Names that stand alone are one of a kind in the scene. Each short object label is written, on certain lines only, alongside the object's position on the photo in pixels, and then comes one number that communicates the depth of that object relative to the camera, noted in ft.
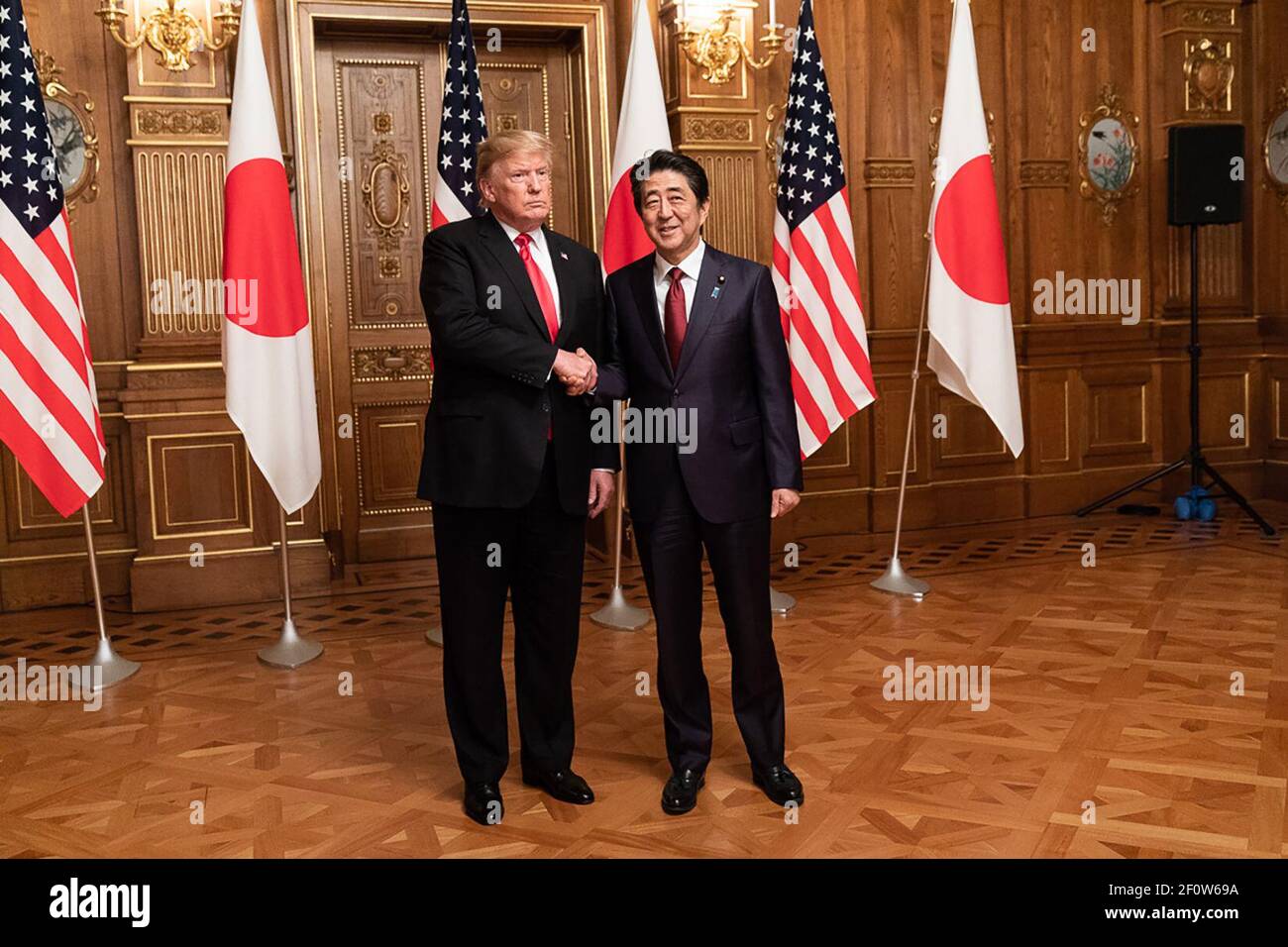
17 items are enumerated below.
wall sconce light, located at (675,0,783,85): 21.67
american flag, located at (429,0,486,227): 16.83
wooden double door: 21.94
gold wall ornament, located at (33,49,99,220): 19.30
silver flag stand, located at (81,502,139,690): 15.61
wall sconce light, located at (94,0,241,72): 18.79
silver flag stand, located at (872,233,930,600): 19.36
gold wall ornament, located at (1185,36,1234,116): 25.81
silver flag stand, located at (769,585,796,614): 18.45
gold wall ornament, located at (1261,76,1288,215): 25.99
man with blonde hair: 10.39
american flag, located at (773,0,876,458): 18.49
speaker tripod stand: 24.49
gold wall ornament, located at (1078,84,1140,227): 25.43
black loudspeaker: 24.17
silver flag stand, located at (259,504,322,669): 16.17
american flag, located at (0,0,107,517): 15.15
